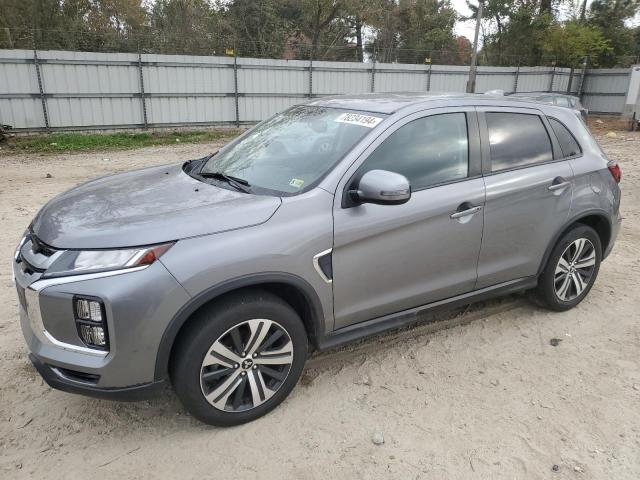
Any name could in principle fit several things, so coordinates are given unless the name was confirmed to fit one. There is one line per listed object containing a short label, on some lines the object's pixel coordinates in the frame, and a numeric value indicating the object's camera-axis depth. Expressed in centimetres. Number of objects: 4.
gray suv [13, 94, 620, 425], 242
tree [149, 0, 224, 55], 2448
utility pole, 2069
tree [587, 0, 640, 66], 2911
